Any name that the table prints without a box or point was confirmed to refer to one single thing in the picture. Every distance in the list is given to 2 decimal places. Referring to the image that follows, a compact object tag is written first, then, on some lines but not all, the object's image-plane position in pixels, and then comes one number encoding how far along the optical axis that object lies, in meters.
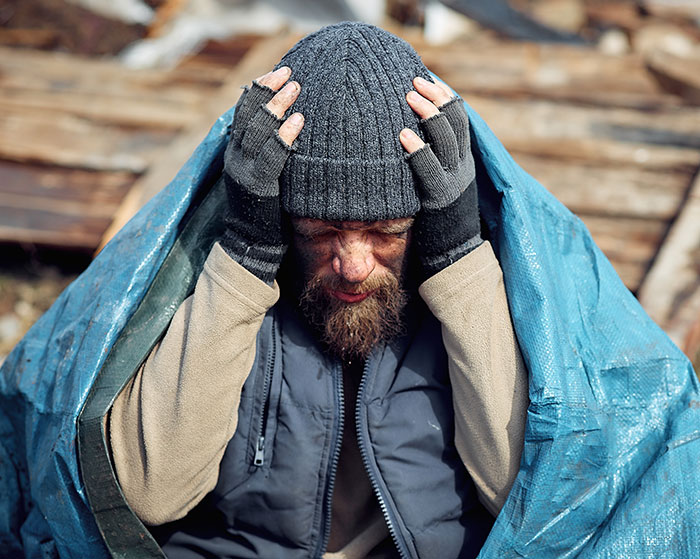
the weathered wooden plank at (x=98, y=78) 4.84
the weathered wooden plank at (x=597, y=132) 4.18
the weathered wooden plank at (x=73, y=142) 4.28
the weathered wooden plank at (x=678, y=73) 5.03
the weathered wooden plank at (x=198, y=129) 3.84
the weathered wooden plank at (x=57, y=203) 3.96
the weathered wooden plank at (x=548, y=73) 4.97
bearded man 1.95
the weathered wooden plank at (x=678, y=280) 3.25
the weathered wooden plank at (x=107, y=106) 4.57
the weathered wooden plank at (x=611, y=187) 3.85
